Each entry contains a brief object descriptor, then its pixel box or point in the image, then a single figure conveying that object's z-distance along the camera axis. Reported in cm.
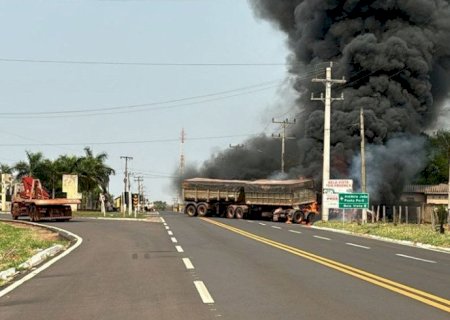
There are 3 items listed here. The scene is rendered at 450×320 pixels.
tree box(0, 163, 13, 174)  8301
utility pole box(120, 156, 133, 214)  8094
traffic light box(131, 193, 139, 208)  5341
